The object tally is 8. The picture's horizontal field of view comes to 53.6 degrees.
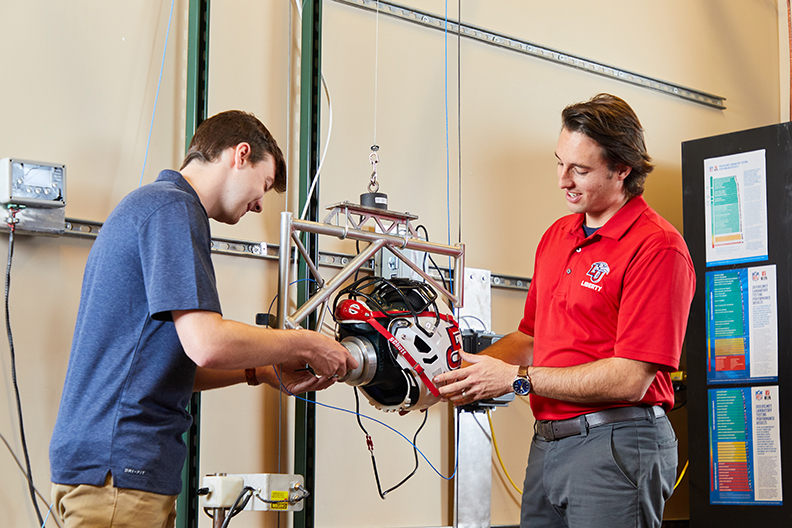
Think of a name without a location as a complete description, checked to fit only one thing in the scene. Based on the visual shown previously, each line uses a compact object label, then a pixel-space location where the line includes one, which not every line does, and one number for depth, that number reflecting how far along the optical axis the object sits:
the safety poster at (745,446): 3.37
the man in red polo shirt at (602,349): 1.91
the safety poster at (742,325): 3.43
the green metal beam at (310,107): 2.85
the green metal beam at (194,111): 2.49
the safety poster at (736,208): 3.51
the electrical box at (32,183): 2.26
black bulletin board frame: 3.37
